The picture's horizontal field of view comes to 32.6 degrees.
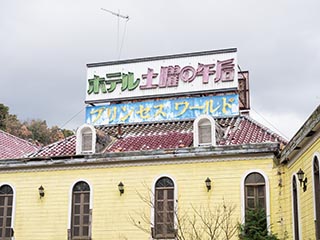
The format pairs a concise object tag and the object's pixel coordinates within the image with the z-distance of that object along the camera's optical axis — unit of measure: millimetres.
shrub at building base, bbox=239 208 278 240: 16828
